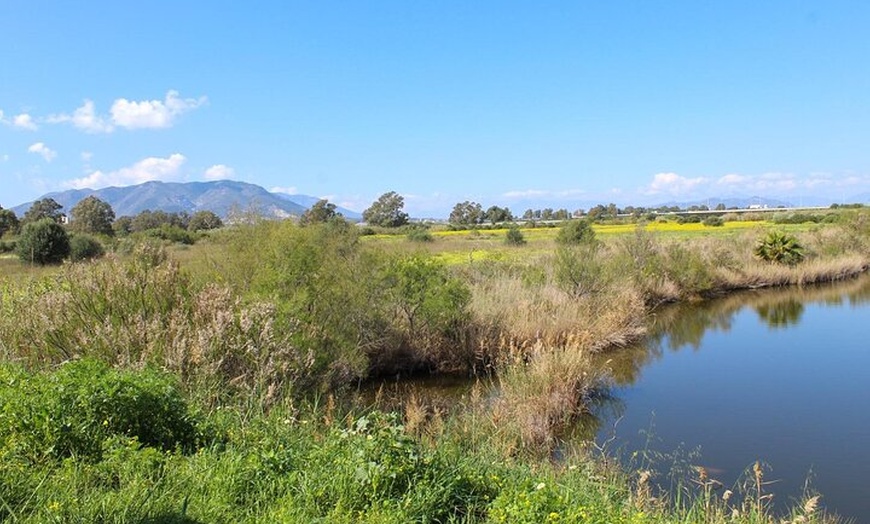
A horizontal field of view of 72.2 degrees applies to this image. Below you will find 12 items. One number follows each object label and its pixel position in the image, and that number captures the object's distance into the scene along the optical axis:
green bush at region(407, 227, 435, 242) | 34.03
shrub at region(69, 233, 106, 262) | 21.06
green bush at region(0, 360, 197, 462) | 4.27
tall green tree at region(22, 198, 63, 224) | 45.19
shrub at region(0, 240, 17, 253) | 29.07
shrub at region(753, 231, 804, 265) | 29.81
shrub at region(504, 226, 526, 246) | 38.47
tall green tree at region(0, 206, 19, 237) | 38.03
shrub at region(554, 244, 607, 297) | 18.19
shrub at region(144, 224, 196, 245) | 25.03
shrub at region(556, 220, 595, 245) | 25.84
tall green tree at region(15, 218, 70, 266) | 22.23
